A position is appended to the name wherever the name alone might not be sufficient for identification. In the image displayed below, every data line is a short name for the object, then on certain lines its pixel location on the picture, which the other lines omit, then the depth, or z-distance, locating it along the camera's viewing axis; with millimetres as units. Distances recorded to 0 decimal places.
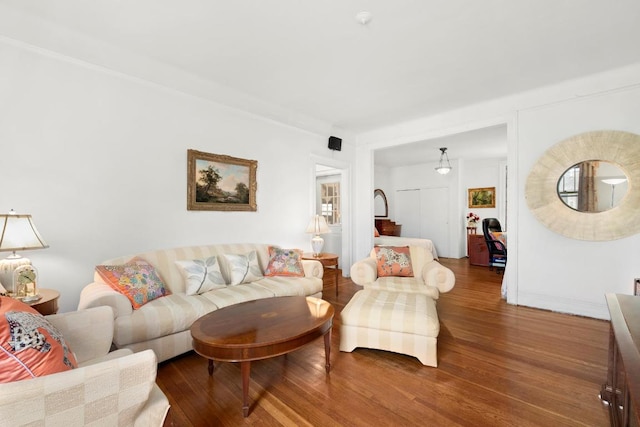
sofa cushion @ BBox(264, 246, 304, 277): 3449
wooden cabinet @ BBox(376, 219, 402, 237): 7922
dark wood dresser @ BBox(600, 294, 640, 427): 899
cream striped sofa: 2124
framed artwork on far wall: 7436
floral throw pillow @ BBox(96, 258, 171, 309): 2318
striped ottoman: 2246
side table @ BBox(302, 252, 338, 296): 4111
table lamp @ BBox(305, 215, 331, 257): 4340
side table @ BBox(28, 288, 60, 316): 1908
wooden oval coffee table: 1700
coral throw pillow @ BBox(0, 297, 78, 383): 964
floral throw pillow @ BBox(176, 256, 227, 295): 2754
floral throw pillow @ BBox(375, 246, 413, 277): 3492
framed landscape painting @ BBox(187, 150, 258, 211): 3352
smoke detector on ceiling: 2264
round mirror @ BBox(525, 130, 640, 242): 3121
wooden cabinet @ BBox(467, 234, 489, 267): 6473
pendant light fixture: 6355
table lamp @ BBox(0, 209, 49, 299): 1935
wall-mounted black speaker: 5000
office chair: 5777
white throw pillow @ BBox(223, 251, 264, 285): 3111
